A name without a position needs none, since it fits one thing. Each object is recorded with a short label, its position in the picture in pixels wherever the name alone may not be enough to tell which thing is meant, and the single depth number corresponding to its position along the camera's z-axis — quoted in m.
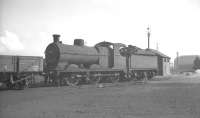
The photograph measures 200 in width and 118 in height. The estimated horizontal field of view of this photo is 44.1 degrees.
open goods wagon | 15.44
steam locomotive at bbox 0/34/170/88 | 16.20
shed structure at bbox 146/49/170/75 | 34.41
